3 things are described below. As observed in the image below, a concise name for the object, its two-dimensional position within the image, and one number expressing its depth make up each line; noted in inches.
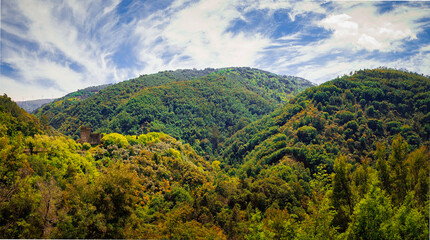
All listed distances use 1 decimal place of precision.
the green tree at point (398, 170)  1179.3
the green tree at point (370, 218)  772.0
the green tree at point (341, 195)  1126.4
